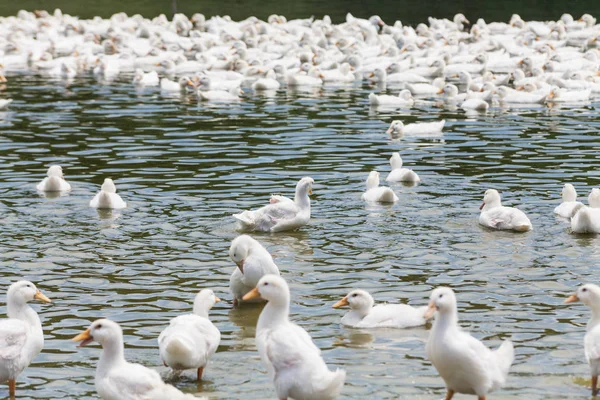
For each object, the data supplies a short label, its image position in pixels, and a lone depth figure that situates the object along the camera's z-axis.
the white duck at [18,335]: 8.73
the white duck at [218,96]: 29.11
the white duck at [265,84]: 31.22
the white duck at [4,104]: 26.97
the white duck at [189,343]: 8.77
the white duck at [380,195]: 16.22
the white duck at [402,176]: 17.75
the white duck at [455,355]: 8.06
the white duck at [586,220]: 13.92
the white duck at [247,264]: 11.20
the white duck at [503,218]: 14.38
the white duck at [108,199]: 15.88
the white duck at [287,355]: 7.98
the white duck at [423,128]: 23.14
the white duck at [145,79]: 33.41
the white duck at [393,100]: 27.62
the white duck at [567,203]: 15.01
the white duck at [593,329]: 8.62
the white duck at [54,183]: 17.14
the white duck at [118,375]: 7.95
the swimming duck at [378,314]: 10.53
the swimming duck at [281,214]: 14.66
